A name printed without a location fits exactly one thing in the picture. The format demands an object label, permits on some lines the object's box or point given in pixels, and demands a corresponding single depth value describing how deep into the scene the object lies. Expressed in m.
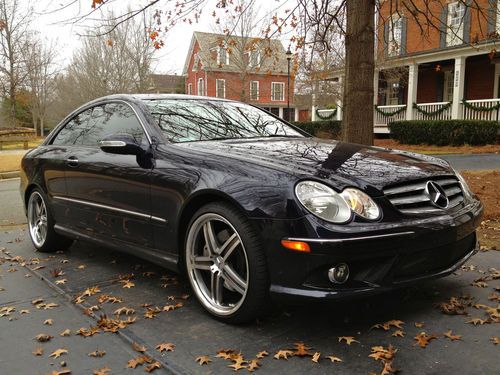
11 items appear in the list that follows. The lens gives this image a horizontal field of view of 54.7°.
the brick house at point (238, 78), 32.75
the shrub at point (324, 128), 26.23
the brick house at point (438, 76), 20.77
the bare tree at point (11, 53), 29.31
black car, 2.73
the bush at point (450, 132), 18.70
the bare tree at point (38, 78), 32.84
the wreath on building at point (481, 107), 19.74
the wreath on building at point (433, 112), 21.94
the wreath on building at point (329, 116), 28.61
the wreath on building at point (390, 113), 24.41
